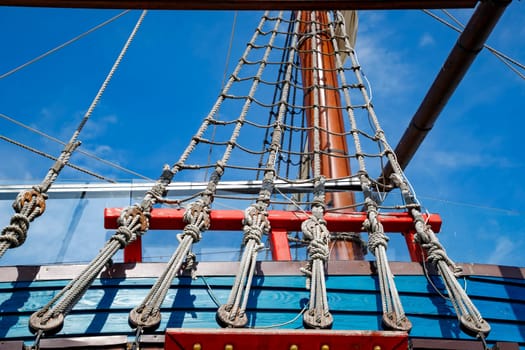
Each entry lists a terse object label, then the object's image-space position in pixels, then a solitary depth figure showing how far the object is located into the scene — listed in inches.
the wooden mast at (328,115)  182.9
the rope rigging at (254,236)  78.4
